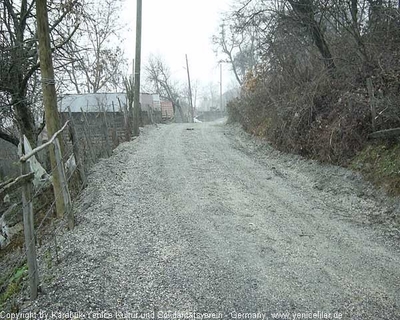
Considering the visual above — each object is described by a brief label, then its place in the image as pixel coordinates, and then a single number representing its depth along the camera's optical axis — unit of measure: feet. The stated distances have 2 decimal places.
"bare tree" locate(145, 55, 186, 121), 165.23
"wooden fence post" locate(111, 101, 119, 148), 40.65
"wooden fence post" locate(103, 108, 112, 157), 34.37
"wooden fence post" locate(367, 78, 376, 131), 24.07
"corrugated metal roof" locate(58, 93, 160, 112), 76.62
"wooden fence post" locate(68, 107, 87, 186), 22.38
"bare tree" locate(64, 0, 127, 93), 34.63
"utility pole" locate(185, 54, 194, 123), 150.42
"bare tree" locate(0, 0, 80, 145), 34.60
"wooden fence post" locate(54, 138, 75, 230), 16.12
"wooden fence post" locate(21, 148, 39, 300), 10.96
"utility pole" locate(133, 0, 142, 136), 53.13
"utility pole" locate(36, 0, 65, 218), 18.72
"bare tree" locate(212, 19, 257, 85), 120.56
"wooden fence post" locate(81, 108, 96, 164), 28.02
